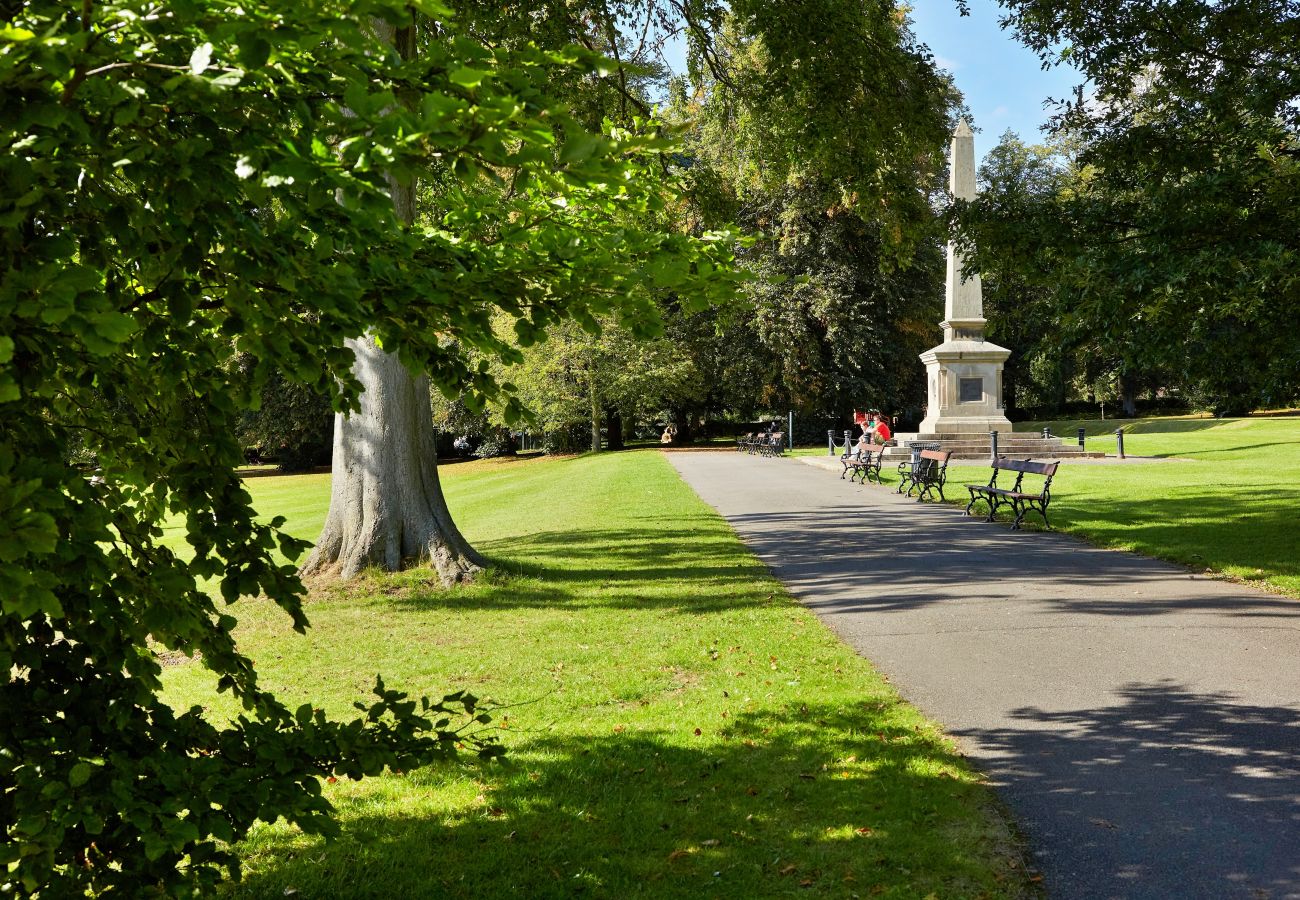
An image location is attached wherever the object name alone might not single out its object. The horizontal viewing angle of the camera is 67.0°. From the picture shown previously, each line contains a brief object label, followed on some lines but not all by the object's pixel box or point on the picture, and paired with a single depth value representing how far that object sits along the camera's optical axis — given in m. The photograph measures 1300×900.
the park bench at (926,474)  19.73
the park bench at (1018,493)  14.56
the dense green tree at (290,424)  45.91
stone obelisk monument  30.16
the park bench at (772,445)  38.78
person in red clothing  28.12
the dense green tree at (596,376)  43.84
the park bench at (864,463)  24.69
